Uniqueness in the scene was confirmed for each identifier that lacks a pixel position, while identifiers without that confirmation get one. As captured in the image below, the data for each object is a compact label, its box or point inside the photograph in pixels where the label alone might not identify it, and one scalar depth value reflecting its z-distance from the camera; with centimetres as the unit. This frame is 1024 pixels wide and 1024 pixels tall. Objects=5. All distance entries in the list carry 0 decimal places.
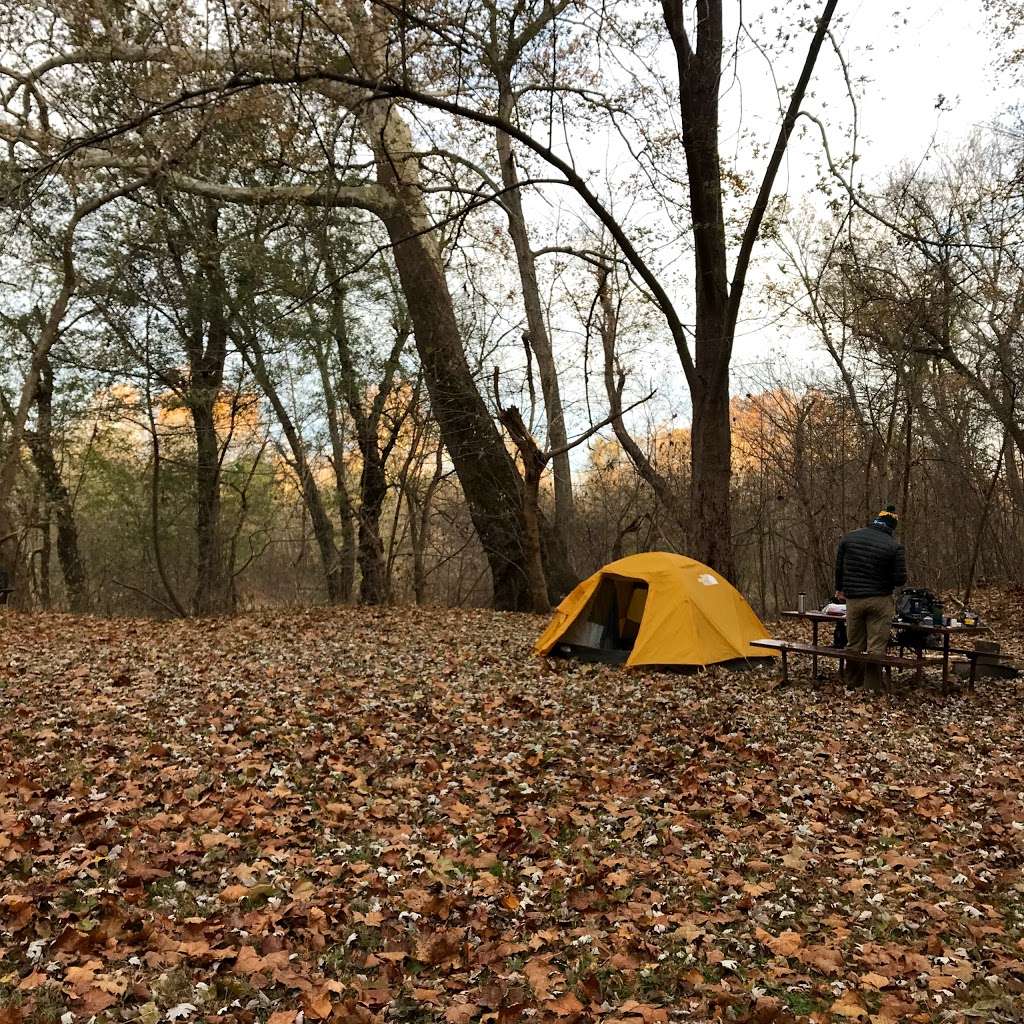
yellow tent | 1108
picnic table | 954
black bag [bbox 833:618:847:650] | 1151
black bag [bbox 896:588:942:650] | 1046
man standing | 983
